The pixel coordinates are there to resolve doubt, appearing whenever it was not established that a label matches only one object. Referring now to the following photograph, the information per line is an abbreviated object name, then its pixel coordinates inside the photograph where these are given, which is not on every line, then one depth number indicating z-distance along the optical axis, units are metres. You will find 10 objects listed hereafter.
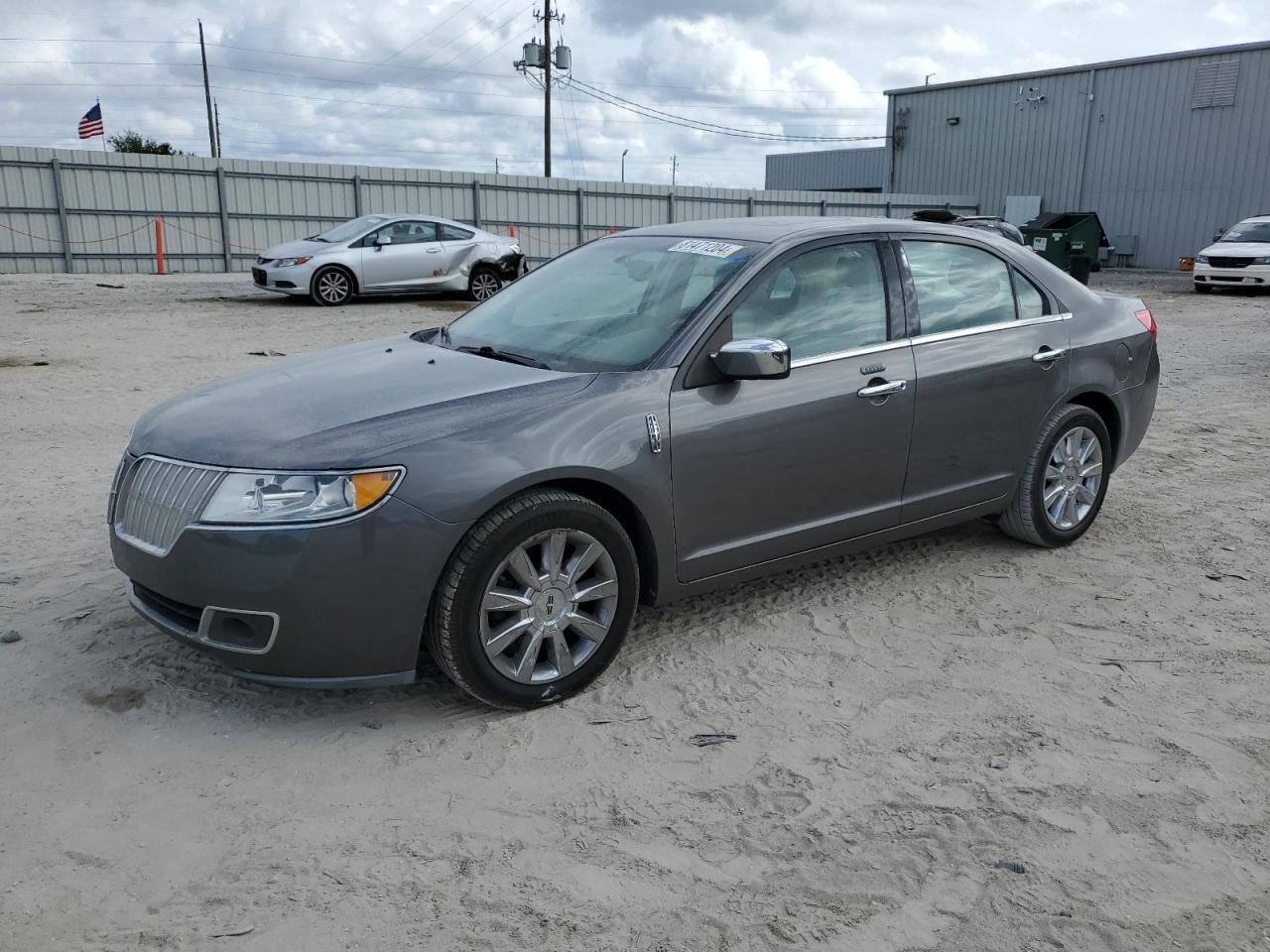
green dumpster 24.77
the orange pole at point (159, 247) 23.64
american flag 29.81
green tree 48.19
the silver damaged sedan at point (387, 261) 16.05
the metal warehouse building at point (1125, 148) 30.80
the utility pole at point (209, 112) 49.59
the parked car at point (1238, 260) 20.45
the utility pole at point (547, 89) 37.91
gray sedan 3.16
